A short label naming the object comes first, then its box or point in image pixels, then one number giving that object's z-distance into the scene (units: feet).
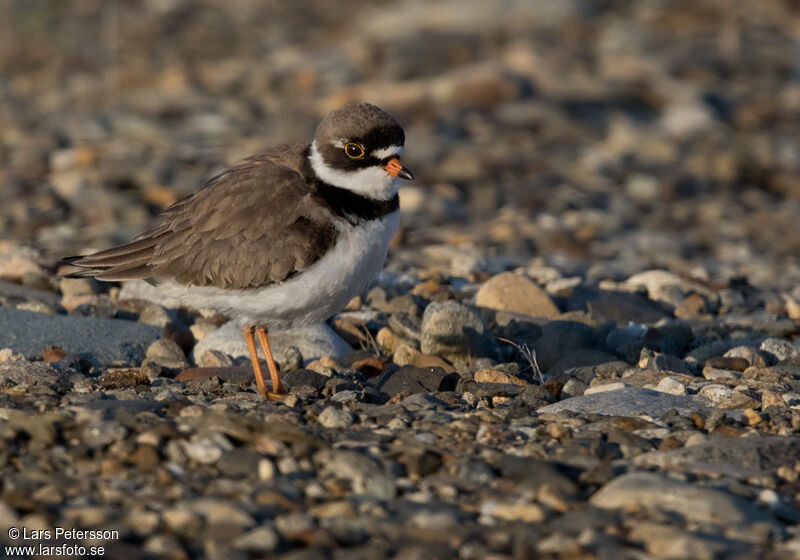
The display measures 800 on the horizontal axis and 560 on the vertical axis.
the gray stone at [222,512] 26.35
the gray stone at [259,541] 25.33
